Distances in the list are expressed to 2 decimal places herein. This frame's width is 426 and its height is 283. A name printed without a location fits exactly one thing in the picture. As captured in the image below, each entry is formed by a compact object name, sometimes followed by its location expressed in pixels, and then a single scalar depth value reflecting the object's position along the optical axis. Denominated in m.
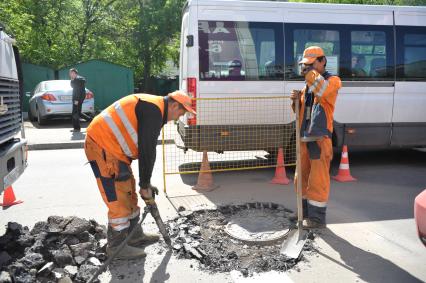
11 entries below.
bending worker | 3.51
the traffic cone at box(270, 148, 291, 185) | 6.62
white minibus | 6.52
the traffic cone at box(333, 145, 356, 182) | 6.76
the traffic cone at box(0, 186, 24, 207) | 5.58
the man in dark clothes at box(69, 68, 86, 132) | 11.44
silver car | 12.59
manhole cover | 4.25
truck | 3.88
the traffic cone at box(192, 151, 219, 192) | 6.29
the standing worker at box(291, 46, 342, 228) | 4.42
